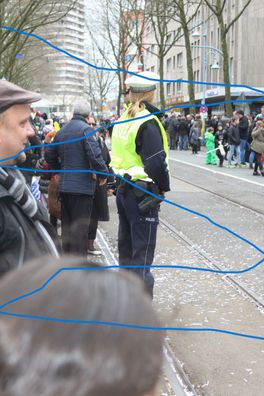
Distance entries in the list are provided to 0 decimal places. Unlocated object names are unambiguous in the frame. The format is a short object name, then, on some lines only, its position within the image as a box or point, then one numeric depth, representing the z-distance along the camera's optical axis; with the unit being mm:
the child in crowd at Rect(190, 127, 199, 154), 25578
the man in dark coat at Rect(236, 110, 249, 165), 18047
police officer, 3733
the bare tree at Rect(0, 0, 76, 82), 16016
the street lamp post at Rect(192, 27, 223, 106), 47953
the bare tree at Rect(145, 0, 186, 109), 29766
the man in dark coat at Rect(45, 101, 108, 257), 4906
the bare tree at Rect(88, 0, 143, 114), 38806
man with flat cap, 1666
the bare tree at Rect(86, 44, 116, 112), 58178
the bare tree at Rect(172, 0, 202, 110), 28097
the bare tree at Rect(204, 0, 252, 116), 24328
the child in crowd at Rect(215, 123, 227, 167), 18445
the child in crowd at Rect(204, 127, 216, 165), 19406
